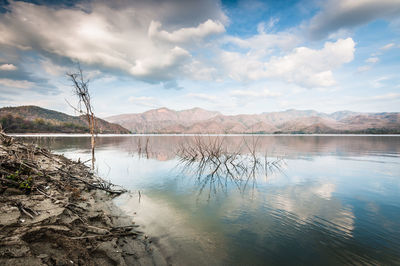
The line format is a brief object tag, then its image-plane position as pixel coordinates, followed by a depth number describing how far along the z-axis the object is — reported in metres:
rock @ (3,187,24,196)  4.40
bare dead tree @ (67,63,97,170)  15.48
